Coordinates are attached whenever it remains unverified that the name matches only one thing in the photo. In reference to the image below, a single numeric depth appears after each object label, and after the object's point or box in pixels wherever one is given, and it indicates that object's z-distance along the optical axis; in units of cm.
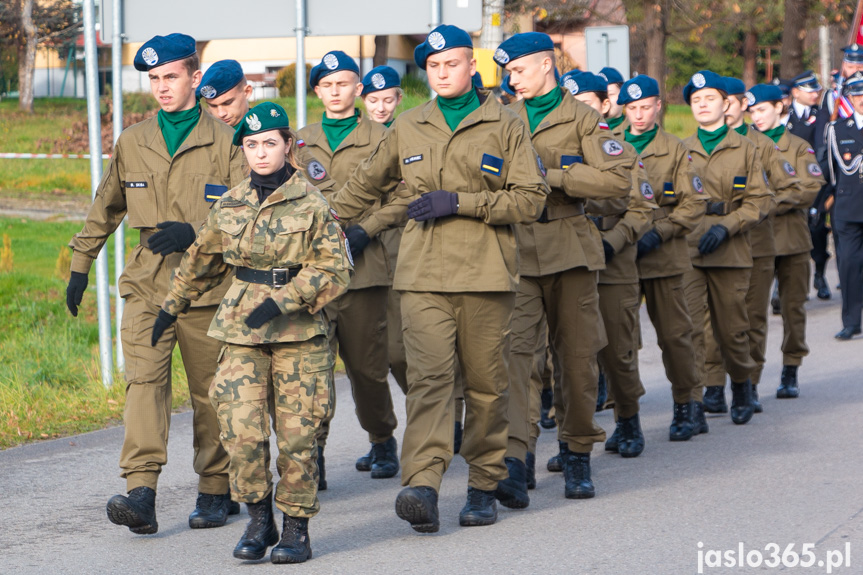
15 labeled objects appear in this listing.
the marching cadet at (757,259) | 1795
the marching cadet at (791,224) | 1925
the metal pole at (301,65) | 1841
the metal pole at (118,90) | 1809
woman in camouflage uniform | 1045
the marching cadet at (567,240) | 1260
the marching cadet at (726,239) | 1706
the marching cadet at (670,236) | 1577
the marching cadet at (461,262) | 1132
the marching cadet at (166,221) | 1159
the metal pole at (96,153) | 1816
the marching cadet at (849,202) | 2311
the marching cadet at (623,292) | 1462
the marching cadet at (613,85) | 1792
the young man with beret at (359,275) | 1379
